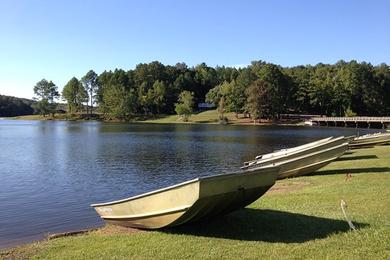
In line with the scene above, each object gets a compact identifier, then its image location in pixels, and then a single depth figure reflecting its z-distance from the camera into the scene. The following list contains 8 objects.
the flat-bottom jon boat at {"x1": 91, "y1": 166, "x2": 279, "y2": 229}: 10.70
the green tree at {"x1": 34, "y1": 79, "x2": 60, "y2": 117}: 197.65
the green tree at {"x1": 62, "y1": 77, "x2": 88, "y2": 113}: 198.00
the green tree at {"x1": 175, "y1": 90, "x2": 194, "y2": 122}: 158.68
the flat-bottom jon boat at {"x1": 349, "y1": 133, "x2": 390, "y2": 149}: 42.34
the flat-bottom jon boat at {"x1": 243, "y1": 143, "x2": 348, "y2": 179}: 24.95
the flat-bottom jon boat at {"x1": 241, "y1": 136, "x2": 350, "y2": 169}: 26.23
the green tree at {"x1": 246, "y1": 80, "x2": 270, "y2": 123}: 141.12
